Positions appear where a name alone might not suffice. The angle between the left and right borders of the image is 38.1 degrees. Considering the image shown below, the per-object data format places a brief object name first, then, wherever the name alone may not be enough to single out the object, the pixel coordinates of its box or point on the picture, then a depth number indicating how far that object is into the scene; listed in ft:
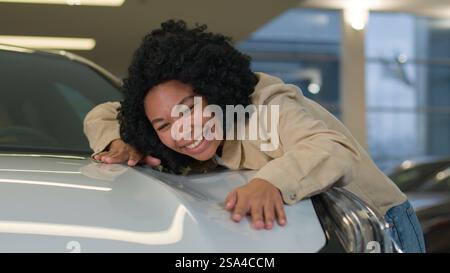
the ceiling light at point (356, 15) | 38.91
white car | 3.56
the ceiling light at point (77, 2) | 25.40
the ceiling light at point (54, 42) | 30.99
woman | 4.43
